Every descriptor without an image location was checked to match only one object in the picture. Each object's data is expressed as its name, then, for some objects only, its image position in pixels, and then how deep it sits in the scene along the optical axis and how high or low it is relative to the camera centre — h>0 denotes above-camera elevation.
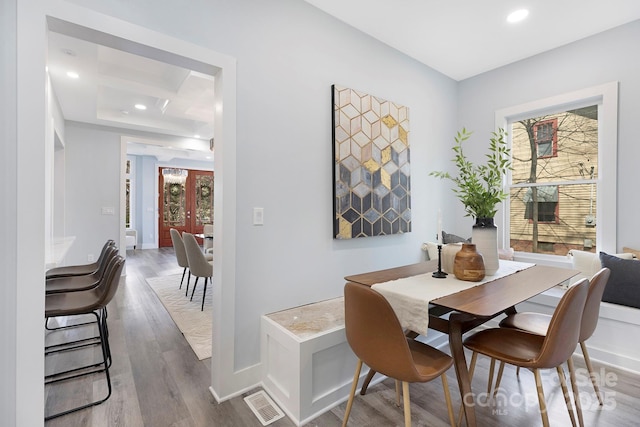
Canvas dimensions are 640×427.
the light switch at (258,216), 2.07 -0.02
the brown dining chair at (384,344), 1.27 -0.59
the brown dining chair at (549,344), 1.29 -0.67
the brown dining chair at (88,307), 1.84 -0.60
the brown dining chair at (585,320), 1.54 -0.67
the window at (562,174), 2.74 +0.43
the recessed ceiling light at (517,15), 2.46 +1.68
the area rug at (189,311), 2.71 -1.14
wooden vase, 1.75 -0.29
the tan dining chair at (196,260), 3.59 -0.56
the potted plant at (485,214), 1.86 +0.01
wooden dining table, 1.35 -0.40
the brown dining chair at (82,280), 2.31 -0.58
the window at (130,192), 8.45 +0.60
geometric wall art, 2.51 +0.45
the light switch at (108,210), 5.01 +0.04
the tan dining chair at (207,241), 5.06 -0.49
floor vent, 1.75 -1.19
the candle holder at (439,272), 1.86 -0.37
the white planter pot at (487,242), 1.90 -0.17
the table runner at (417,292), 1.41 -0.40
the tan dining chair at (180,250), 4.10 -0.52
